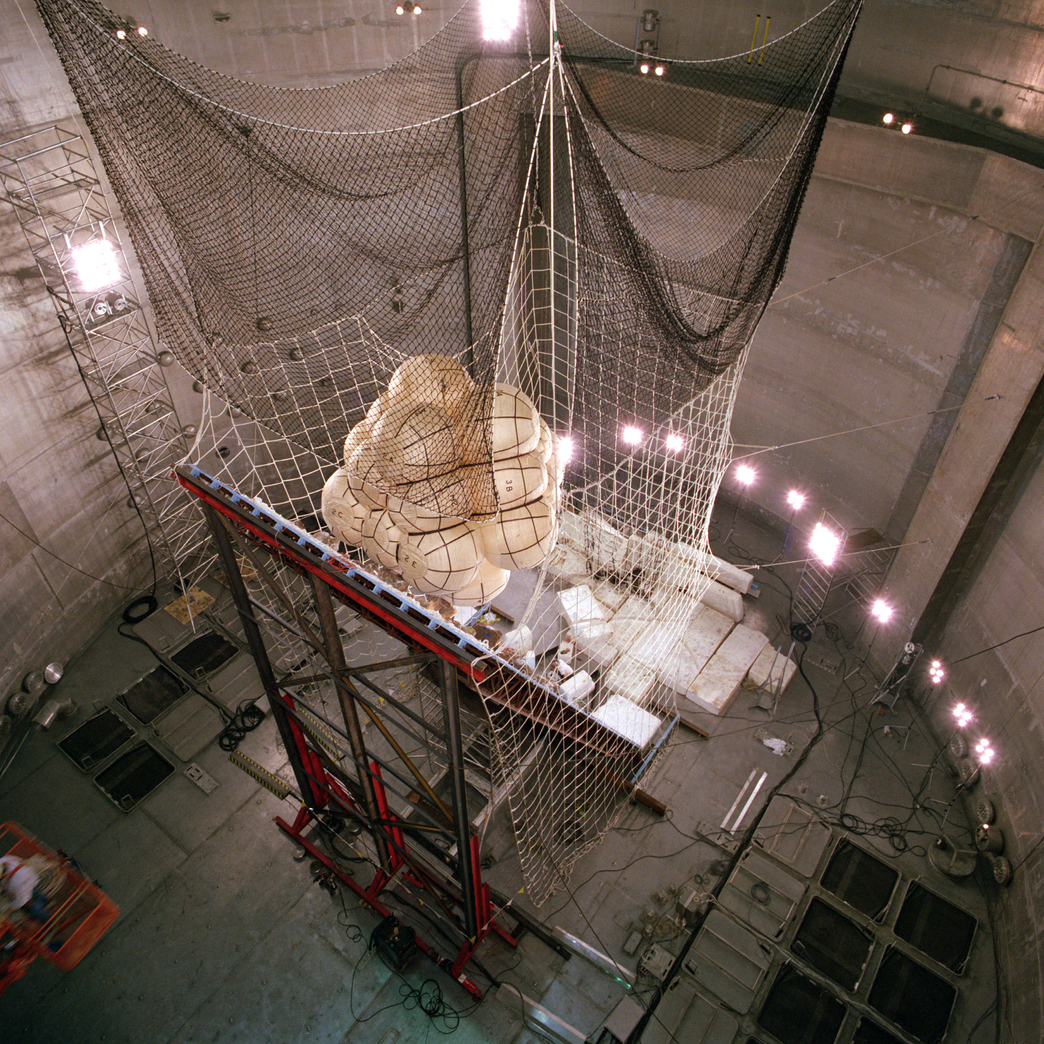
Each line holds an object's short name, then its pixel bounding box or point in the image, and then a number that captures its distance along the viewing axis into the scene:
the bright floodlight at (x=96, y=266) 5.45
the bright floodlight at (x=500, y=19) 5.82
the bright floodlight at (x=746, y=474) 7.54
